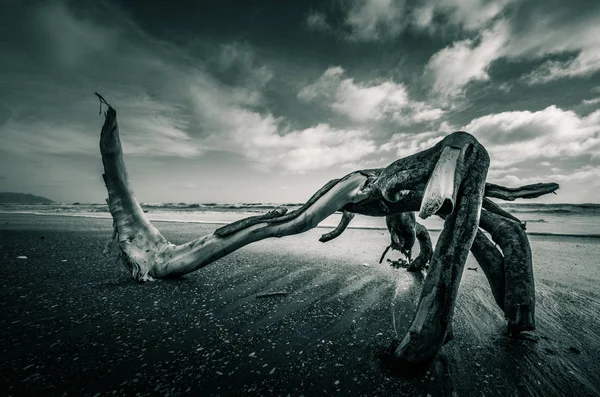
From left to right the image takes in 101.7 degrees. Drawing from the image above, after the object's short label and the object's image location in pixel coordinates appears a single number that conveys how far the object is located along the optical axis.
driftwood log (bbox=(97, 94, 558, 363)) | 1.58
